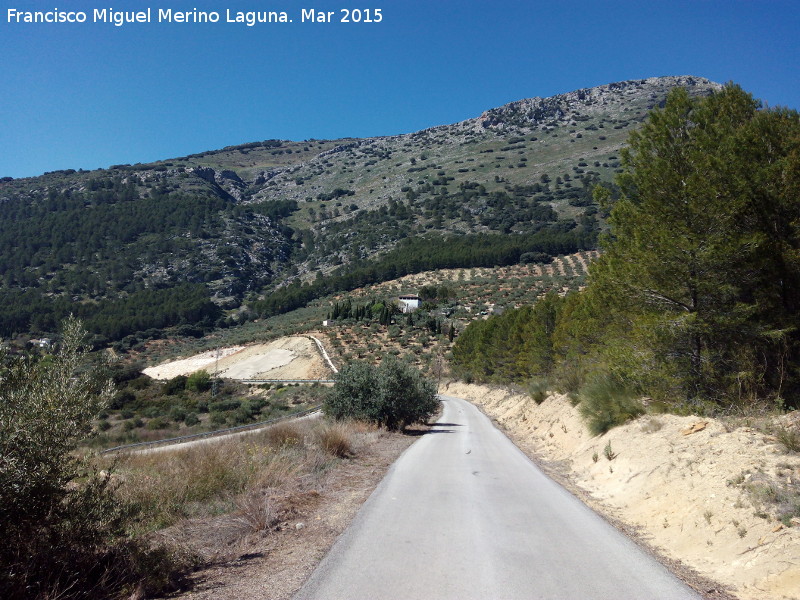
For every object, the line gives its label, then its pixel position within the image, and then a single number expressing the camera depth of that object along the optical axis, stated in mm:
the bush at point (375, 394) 21906
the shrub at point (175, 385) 46969
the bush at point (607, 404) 12648
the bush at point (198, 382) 50191
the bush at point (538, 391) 25359
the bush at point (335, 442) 13406
